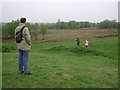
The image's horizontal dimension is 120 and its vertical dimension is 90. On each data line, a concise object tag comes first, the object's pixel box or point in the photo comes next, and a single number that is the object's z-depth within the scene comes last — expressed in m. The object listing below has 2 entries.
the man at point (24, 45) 6.68
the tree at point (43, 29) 70.00
